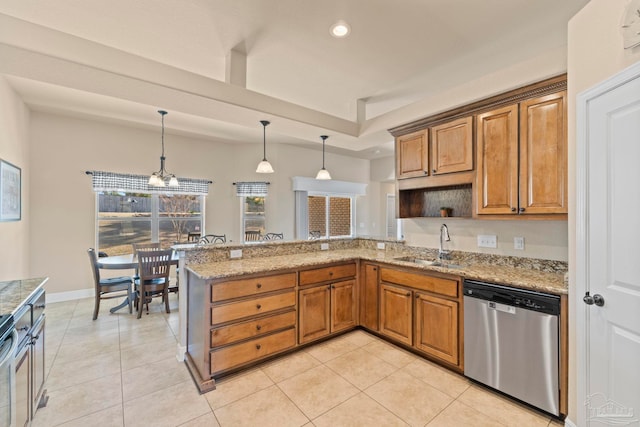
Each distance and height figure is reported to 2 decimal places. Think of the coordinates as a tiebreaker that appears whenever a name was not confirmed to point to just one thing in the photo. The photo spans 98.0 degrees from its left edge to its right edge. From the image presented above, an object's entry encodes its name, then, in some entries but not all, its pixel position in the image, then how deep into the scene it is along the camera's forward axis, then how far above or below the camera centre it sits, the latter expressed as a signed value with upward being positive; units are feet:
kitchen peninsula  7.49 -2.66
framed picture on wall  9.78 +0.80
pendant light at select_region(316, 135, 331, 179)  14.44 +1.99
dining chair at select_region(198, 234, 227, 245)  17.11 -1.68
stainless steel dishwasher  6.18 -3.10
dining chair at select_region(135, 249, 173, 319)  12.26 -2.87
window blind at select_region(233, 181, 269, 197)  19.60 +1.72
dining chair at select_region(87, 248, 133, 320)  12.00 -3.22
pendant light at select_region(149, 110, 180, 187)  13.69 +1.68
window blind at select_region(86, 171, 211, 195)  15.49 +1.75
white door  4.55 -0.65
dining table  12.22 -2.24
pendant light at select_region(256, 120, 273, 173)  12.22 +2.03
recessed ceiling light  6.88 +4.67
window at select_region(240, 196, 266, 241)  20.11 -0.06
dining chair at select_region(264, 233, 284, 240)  18.02 -1.55
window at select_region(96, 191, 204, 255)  16.17 -0.34
